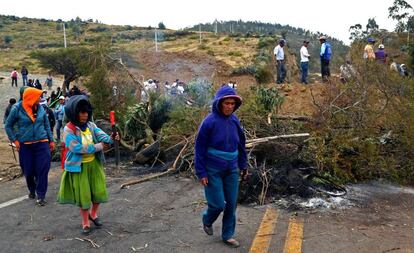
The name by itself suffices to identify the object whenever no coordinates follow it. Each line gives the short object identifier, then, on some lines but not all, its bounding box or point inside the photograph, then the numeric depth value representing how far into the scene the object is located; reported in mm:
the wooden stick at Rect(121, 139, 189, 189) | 7330
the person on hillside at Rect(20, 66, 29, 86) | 32088
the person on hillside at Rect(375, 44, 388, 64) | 14078
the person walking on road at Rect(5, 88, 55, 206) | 6637
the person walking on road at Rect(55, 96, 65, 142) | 14288
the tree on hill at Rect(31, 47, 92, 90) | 32406
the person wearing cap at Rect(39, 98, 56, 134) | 14355
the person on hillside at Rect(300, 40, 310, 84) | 14969
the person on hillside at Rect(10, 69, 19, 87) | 32672
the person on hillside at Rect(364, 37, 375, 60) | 10295
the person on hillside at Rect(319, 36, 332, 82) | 14461
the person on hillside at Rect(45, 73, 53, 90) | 32594
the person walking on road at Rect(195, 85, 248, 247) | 4613
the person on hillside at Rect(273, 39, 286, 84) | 15273
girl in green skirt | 5117
